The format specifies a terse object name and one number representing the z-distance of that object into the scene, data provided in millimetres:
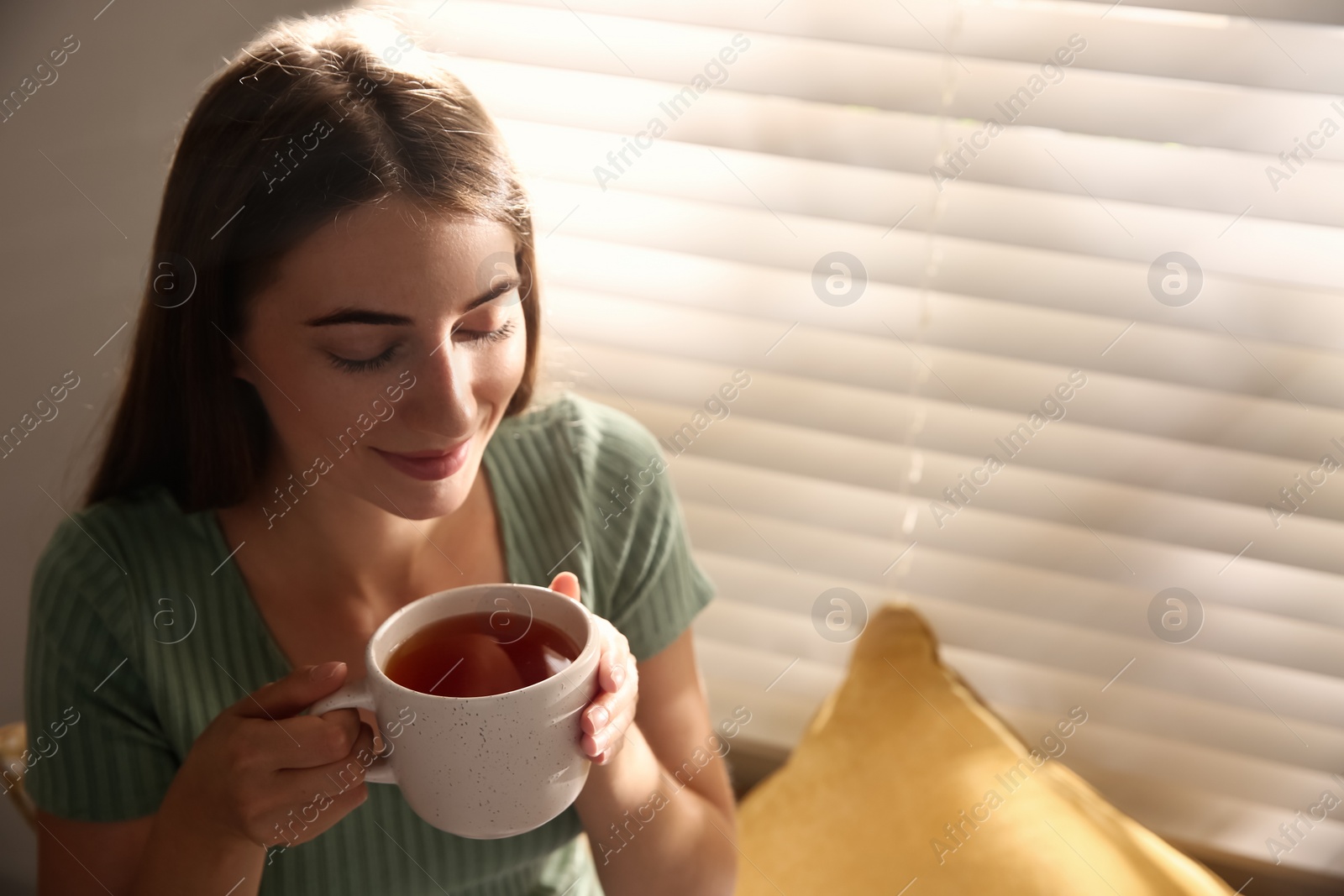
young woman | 689
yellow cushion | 1013
